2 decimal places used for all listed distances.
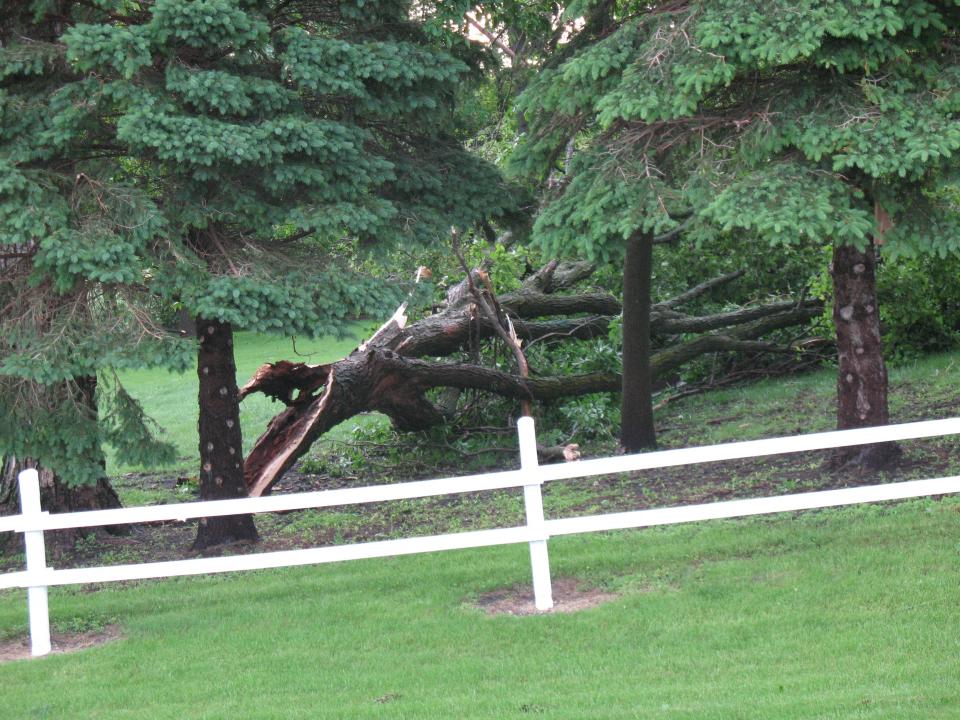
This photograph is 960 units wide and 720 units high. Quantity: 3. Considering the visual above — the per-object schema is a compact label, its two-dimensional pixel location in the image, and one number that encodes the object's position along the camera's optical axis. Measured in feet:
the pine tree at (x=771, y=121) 45.47
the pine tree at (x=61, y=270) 48.42
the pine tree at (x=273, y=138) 48.75
